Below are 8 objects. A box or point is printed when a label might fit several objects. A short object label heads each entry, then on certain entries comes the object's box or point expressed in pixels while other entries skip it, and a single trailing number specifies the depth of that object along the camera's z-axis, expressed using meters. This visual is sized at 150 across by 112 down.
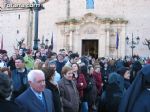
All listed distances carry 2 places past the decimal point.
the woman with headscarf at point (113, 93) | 3.53
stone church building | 17.45
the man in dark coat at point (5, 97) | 2.10
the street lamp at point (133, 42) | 17.13
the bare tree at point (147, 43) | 17.17
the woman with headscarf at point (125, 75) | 4.19
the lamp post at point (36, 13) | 8.25
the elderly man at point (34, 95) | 2.72
